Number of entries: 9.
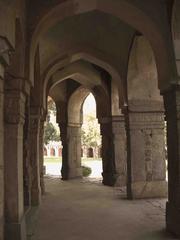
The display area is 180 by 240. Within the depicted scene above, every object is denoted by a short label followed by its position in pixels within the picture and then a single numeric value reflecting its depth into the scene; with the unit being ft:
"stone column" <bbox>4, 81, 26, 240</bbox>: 14.66
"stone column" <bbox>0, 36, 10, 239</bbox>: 11.32
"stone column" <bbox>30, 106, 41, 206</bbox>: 25.77
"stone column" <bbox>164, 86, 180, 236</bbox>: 16.07
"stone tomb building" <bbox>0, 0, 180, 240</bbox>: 15.03
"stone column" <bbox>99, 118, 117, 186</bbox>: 37.42
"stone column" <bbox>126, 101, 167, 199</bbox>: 26.71
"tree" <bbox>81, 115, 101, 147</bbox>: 103.73
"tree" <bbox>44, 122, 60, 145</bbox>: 83.04
